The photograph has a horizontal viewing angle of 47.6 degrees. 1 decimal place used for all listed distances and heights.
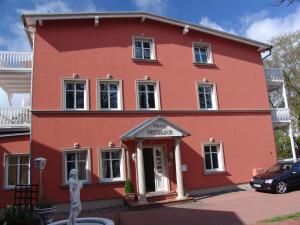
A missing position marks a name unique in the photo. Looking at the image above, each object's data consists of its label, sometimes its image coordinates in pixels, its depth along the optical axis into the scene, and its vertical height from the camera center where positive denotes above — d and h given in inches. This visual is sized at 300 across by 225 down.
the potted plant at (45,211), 411.6 -40.2
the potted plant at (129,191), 614.7 -33.1
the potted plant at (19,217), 365.1 -40.4
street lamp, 529.7 +23.4
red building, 623.8 +125.5
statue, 317.1 -18.2
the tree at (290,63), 1298.0 +387.1
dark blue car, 626.5 -28.1
